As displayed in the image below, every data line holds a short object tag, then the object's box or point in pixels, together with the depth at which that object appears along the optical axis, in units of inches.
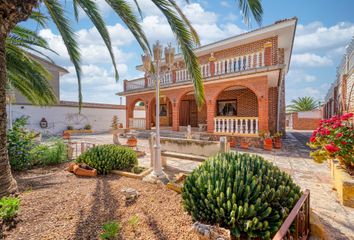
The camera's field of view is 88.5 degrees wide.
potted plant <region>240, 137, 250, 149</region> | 356.2
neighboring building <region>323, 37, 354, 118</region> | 272.4
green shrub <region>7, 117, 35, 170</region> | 208.1
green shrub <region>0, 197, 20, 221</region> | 101.3
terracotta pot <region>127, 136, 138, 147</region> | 357.1
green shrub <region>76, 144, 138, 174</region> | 196.9
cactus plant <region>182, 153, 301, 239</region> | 86.6
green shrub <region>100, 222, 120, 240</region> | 91.1
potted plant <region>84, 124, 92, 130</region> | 806.3
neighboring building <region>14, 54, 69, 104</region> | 772.5
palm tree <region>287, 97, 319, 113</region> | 1120.1
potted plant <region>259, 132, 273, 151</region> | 337.1
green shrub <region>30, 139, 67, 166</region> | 229.3
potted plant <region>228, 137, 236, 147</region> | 379.4
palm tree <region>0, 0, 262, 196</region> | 124.2
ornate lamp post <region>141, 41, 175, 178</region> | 179.8
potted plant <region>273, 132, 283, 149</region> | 354.0
